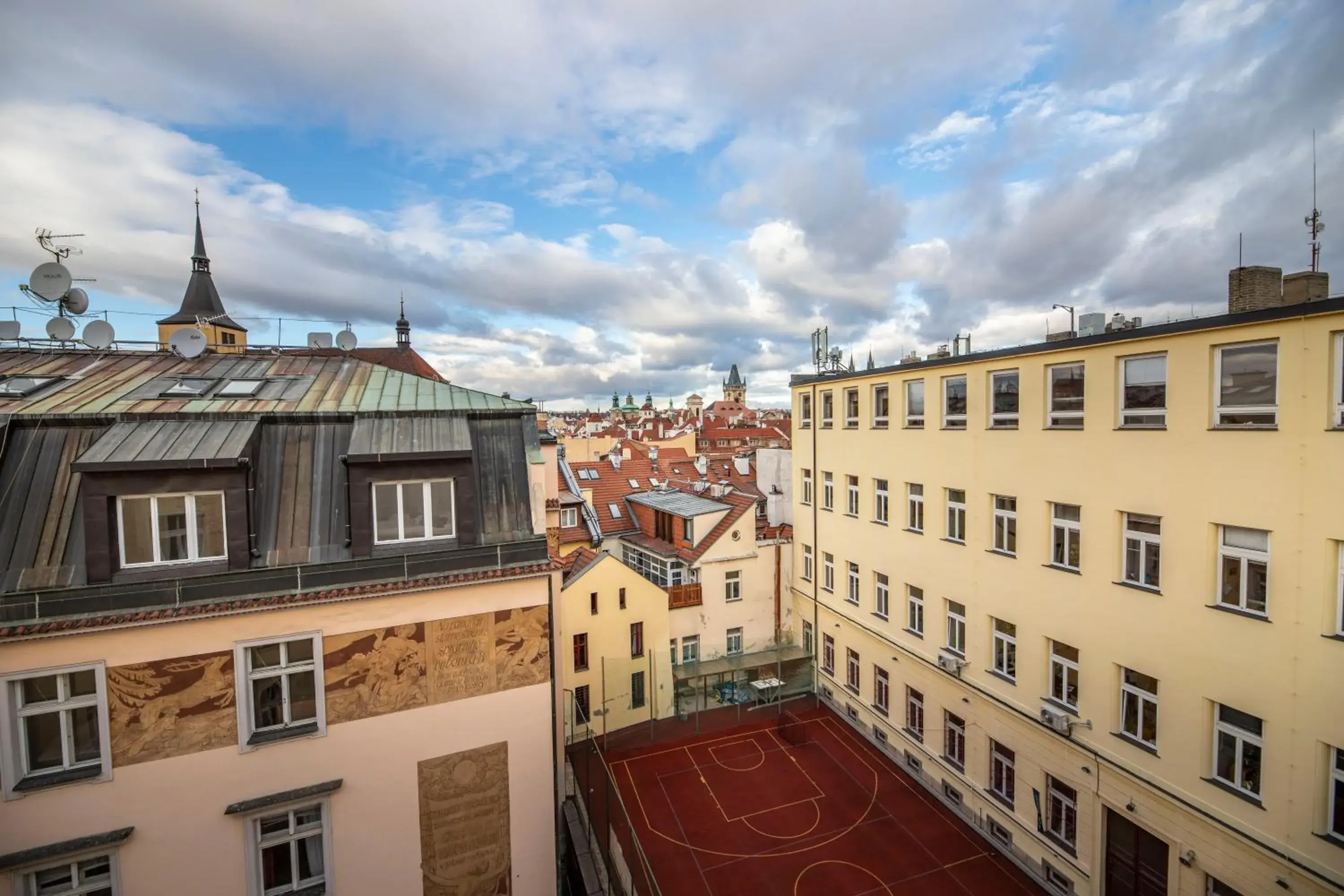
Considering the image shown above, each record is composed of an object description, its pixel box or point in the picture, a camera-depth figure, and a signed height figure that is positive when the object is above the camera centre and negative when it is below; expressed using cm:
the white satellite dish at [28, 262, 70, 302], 1233 +341
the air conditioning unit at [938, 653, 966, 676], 1661 -664
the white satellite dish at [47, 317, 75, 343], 1249 +243
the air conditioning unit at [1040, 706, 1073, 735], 1347 -673
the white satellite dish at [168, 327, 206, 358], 1235 +208
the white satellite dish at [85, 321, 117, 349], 1246 +230
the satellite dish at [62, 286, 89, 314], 1323 +318
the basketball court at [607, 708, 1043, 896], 1511 -1131
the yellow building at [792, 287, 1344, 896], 962 -365
